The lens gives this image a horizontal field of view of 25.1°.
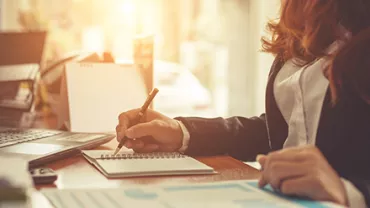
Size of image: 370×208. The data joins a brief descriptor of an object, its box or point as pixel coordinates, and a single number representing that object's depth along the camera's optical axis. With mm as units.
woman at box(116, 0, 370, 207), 1187
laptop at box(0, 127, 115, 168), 1421
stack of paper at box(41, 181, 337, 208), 1137
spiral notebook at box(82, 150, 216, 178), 1338
